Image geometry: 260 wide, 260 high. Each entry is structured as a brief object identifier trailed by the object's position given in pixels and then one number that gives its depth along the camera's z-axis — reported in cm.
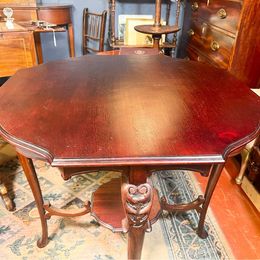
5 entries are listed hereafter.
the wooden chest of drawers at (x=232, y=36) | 171
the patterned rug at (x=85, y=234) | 133
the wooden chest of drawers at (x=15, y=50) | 195
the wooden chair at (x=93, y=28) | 281
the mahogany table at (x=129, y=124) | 73
